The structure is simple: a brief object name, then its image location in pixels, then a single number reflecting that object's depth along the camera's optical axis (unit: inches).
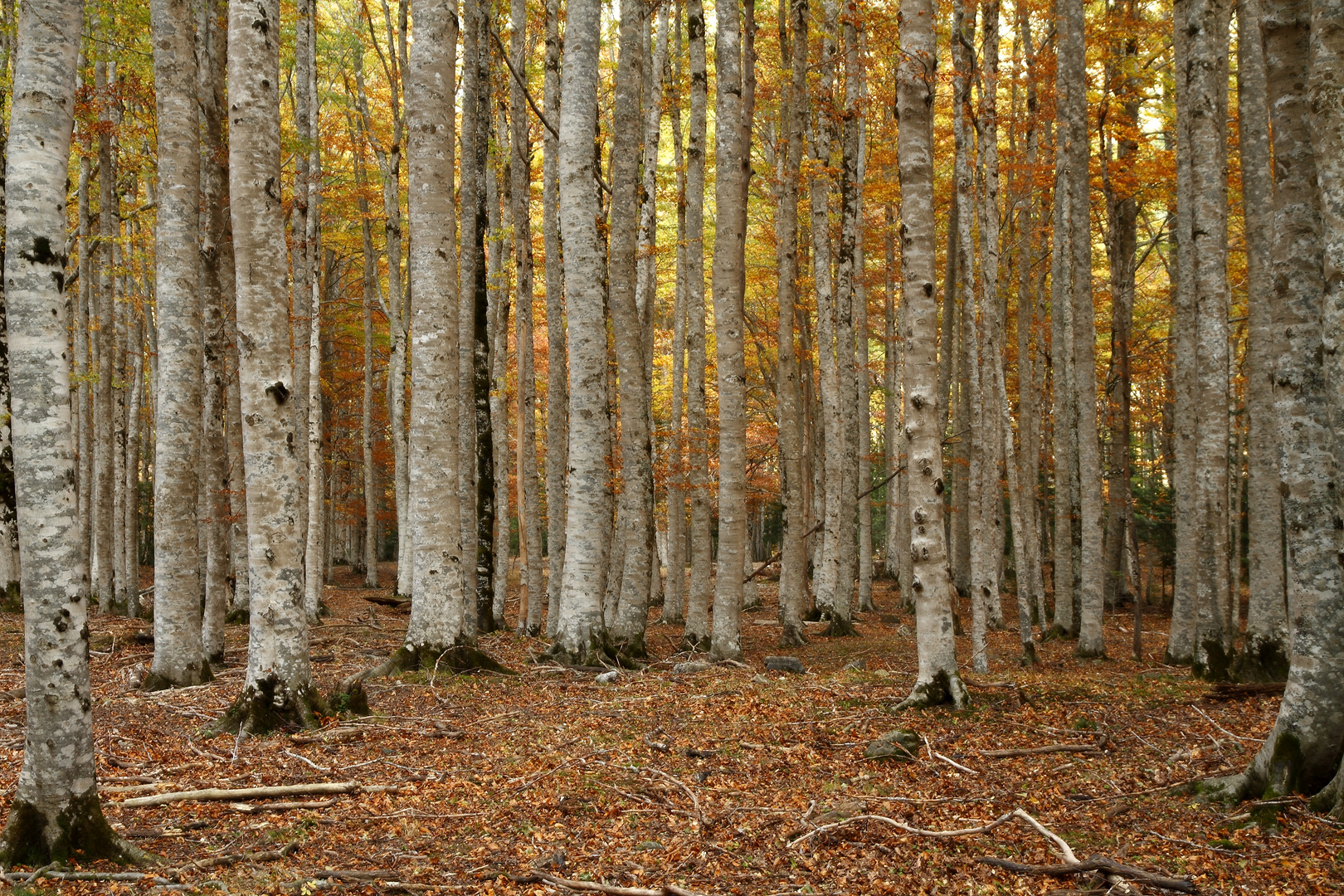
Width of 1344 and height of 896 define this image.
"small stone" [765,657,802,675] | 388.2
